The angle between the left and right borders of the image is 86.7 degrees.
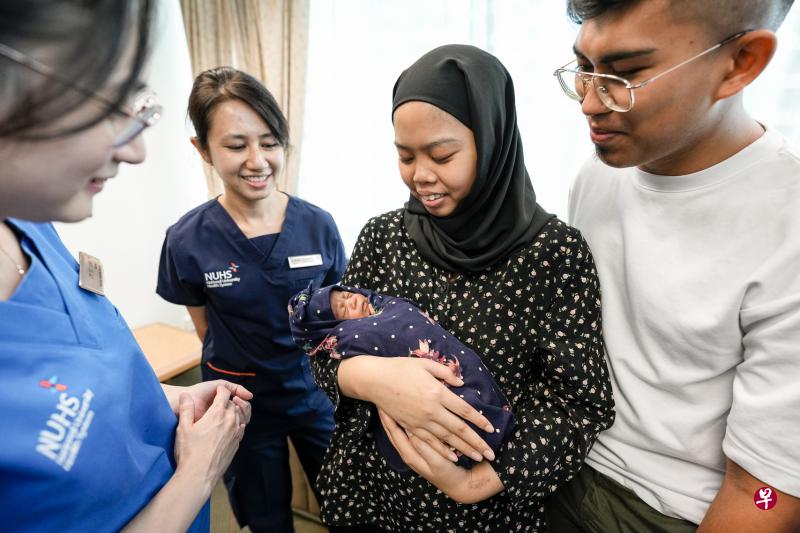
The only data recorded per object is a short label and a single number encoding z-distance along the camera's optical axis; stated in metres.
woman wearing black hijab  0.90
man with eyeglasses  0.74
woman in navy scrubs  1.57
